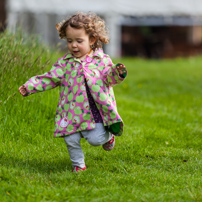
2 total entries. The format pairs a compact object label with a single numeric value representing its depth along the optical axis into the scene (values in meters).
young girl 6.50
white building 27.08
